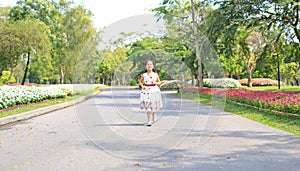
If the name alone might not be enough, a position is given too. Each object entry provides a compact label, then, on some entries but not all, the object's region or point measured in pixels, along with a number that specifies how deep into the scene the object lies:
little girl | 8.69
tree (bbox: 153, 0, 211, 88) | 24.95
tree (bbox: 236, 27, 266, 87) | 36.89
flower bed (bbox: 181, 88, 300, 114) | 10.55
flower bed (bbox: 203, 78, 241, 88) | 37.38
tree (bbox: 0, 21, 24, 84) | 22.44
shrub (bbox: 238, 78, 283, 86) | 42.41
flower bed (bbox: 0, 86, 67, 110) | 13.47
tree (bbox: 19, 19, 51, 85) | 23.66
